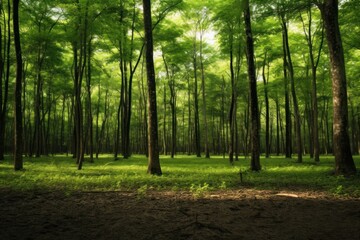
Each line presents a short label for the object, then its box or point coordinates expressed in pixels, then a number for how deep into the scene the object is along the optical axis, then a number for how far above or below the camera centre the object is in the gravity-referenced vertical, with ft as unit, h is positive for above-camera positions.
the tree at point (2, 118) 63.96 +5.63
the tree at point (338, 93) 32.27 +5.32
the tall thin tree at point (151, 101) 37.88 +5.49
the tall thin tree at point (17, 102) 42.88 +6.38
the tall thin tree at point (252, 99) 42.80 +6.26
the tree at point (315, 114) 63.82 +5.70
